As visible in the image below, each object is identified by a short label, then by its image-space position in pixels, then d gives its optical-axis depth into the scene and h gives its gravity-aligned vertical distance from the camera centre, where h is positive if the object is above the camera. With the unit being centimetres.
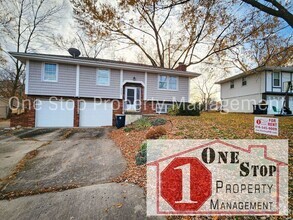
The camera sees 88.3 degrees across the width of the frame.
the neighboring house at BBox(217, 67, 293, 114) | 1617 +282
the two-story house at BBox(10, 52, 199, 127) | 1057 +162
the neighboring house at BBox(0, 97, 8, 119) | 1959 -14
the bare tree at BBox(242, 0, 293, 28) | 455 +320
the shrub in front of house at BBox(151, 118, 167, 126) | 812 -58
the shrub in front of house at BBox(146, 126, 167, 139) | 556 -82
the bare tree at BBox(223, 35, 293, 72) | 638 +332
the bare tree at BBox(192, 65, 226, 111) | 3134 +476
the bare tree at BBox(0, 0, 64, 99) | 1569 +912
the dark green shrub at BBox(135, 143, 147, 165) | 394 -126
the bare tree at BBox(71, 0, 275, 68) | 1428 +862
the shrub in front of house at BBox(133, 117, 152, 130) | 805 -75
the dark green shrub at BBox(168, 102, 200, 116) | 1102 +6
